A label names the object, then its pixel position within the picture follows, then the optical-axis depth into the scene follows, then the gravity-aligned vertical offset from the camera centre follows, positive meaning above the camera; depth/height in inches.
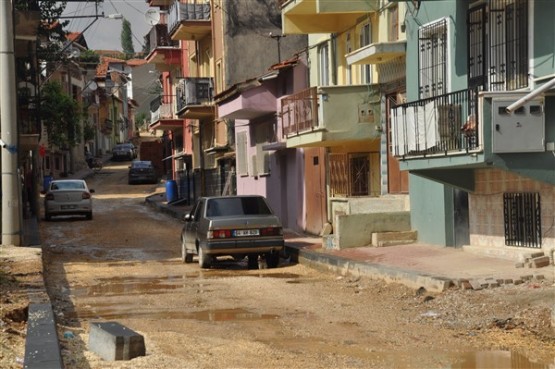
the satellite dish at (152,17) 1950.1 +306.0
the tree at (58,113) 2038.6 +131.4
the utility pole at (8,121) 932.6 +52.6
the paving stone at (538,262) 627.2 -61.2
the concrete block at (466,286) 577.0 -69.0
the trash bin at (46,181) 2304.1 -10.6
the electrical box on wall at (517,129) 634.2 +22.7
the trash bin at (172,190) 1934.1 -32.2
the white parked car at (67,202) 1510.1 -39.6
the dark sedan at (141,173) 2615.7 +2.5
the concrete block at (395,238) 879.7 -61.6
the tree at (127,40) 7328.7 +1032.6
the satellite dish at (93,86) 3805.1 +345.9
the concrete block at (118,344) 382.0 -65.2
